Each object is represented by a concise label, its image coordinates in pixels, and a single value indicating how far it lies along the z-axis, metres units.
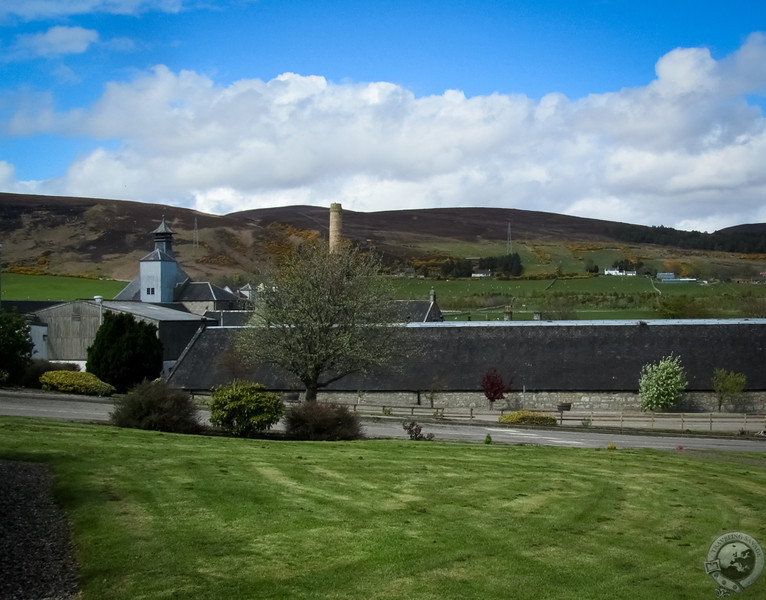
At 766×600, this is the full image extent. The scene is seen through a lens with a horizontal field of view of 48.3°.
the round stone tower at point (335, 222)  66.25
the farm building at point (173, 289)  86.44
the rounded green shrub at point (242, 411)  27.48
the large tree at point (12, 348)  39.94
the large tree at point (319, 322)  34.12
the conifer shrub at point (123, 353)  47.91
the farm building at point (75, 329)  59.44
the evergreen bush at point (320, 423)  27.39
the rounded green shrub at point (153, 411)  26.12
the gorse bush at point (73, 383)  40.84
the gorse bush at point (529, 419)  38.47
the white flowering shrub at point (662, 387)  43.78
